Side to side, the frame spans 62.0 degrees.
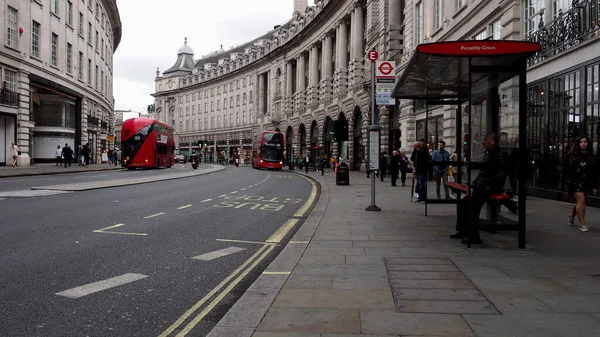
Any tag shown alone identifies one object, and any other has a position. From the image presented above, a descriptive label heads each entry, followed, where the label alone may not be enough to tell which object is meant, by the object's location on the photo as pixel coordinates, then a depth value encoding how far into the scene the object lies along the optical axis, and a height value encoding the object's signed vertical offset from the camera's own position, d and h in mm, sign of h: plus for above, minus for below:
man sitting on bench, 6656 -210
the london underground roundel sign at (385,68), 10891 +2108
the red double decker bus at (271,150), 46469 +1245
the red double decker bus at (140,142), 33375 +1330
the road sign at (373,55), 11299 +2484
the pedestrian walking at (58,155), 35125 +427
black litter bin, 21688 -522
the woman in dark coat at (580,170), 8359 -58
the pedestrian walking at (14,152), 29450 +507
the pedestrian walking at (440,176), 9344 -216
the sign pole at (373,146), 10673 +396
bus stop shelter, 6211 +950
